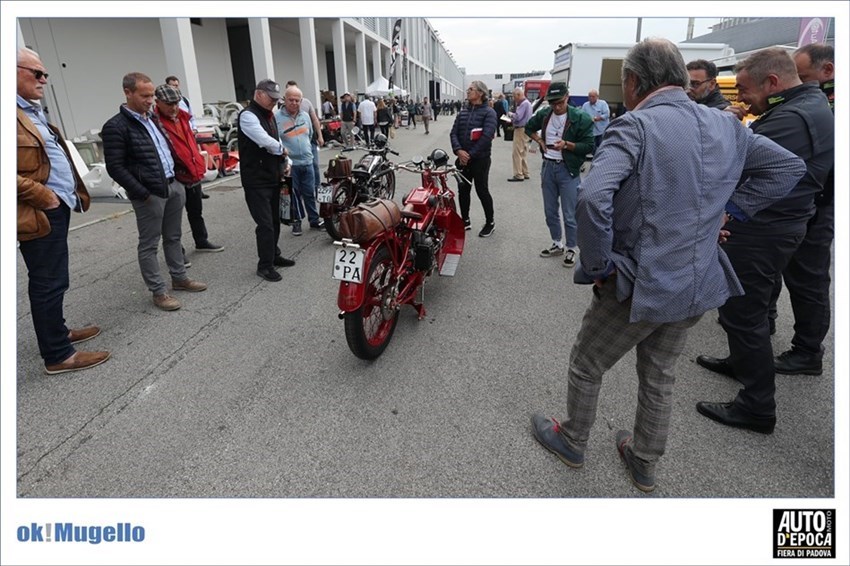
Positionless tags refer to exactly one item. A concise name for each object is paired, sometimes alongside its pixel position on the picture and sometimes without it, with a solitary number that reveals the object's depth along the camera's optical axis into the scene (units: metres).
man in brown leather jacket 2.67
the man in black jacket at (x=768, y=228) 2.39
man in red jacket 4.09
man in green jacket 4.59
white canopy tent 22.64
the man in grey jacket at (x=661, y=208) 1.66
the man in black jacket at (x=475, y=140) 5.54
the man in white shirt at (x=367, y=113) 17.08
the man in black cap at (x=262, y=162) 4.26
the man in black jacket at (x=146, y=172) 3.59
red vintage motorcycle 2.80
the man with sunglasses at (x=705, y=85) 3.82
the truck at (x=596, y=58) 12.27
